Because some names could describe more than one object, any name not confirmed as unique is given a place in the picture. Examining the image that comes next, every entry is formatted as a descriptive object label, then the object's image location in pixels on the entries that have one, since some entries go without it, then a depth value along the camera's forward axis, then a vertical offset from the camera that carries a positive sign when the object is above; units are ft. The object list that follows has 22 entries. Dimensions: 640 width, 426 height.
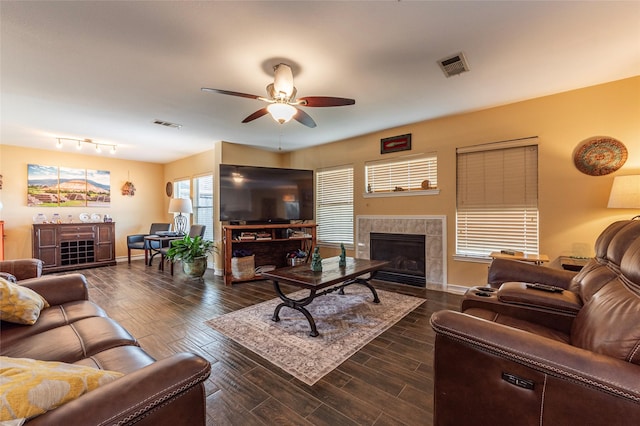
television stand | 13.75 -1.79
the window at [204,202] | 18.15 +0.77
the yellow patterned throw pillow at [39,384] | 1.91 -1.47
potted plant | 14.23 -2.36
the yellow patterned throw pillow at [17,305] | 4.65 -1.75
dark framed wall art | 13.15 +3.68
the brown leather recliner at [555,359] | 2.80 -1.91
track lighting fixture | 15.16 +4.38
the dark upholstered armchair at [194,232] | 16.67 -1.35
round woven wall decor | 8.51 +1.95
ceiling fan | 7.08 +3.29
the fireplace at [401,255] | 12.98 -2.34
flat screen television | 14.03 +1.09
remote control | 5.40 -1.65
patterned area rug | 6.50 -3.74
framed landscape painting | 17.02 +1.90
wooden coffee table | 7.70 -2.11
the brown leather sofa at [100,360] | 2.22 -1.99
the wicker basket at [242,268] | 13.76 -3.01
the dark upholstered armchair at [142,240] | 18.41 -2.14
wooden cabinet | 15.98 -2.13
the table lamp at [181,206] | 17.78 +0.49
